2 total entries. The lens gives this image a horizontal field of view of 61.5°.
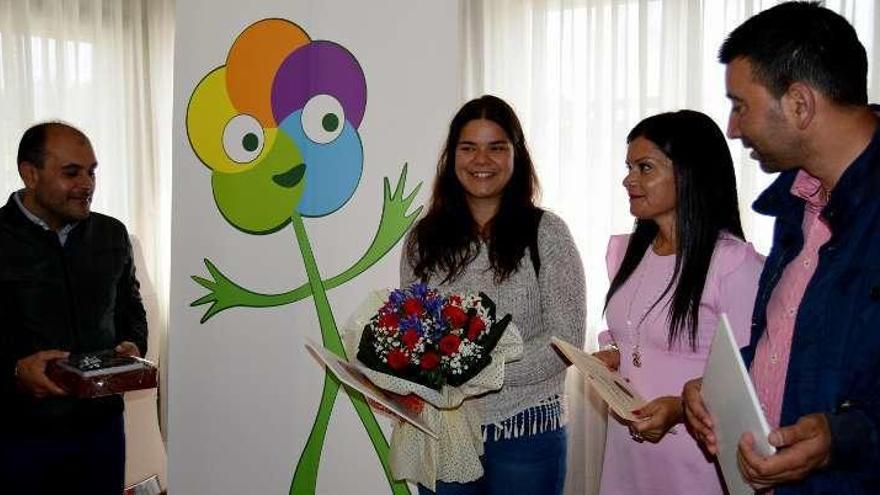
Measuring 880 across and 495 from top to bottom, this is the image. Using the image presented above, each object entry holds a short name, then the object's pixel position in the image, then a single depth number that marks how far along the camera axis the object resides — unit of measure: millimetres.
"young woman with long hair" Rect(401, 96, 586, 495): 2074
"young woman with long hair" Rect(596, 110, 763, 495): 1816
